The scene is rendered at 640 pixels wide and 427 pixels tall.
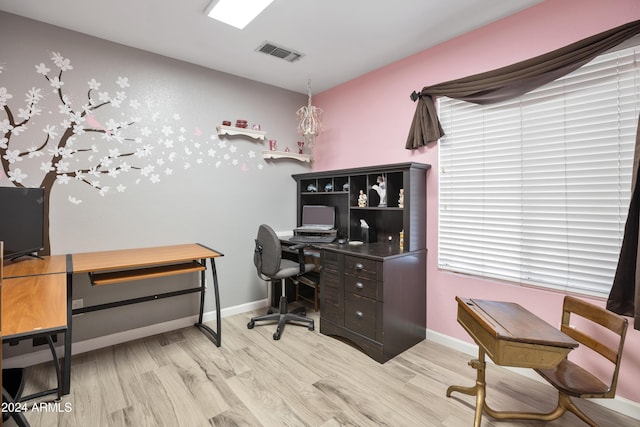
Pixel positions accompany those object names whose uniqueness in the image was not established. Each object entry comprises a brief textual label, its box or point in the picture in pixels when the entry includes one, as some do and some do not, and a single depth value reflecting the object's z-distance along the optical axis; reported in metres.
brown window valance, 1.92
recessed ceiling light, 2.22
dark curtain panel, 1.80
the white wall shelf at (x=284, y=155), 3.74
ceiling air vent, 2.86
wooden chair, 1.61
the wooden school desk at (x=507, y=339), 1.50
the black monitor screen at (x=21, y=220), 2.16
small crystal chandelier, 3.69
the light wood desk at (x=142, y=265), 2.27
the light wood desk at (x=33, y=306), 1.24
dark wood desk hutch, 2.55
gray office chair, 2.88
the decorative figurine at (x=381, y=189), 3.07
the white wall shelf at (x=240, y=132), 3.35
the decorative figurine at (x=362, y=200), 3.30
